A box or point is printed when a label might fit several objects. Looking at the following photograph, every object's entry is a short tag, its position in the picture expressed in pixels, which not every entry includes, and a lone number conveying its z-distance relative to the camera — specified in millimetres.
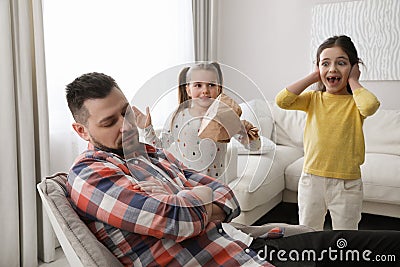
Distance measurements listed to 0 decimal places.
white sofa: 2596
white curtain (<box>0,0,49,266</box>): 2113
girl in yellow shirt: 1691
